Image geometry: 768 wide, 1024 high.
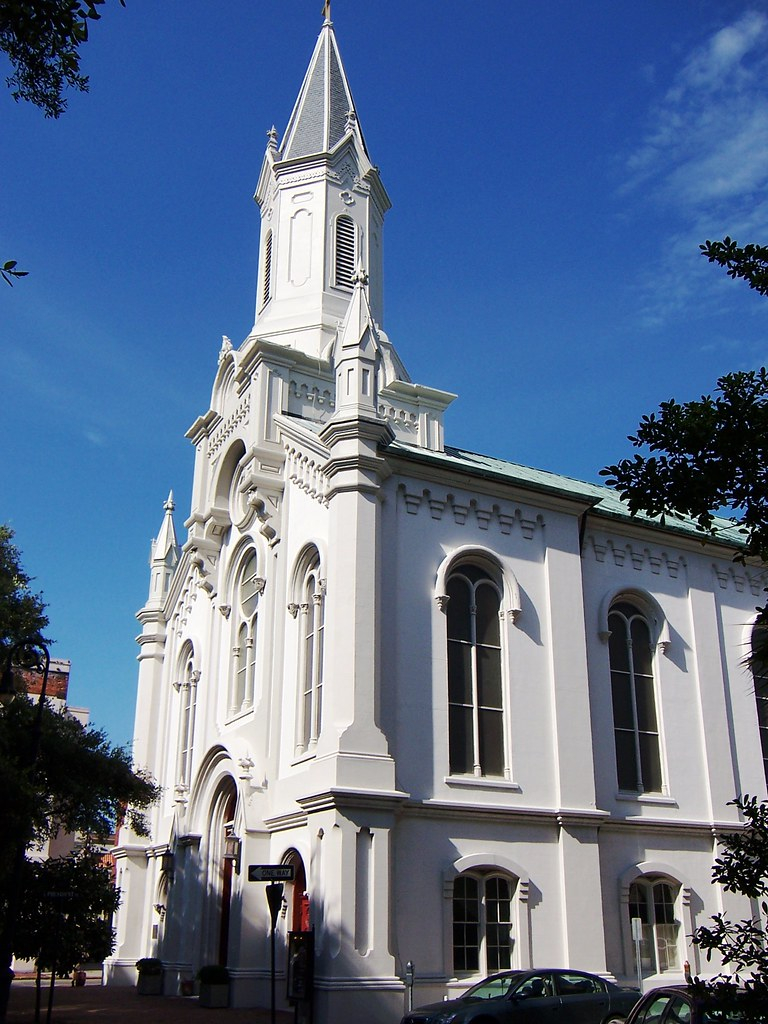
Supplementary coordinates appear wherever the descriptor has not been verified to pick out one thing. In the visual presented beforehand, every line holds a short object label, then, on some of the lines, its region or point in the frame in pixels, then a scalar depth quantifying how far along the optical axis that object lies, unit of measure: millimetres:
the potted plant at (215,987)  22625
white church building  20516
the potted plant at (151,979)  27719
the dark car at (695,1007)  7910
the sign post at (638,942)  21078
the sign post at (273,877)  17125
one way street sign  17172
